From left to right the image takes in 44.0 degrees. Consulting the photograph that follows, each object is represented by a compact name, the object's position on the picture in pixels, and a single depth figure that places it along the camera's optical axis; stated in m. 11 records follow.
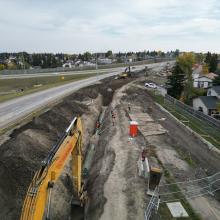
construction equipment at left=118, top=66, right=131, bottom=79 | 69.46
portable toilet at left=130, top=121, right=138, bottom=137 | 25.18
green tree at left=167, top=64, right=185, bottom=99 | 51.44
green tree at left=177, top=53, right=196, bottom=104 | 51.91
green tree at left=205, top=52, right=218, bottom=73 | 93.31
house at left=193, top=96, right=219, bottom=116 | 41.53
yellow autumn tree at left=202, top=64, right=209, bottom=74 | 84.53
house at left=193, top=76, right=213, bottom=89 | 61.15
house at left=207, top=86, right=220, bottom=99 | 44.15
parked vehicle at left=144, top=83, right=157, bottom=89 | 60.47
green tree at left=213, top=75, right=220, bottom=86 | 55.06
